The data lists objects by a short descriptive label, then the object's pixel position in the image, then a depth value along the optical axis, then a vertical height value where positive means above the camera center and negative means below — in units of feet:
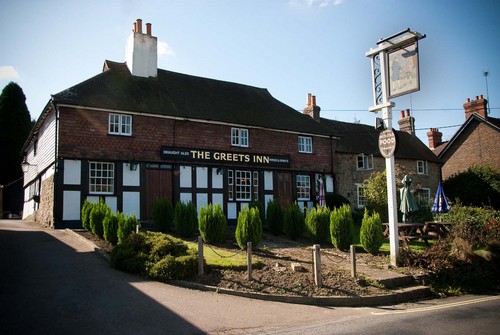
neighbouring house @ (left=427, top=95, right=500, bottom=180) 108.58 +13.28
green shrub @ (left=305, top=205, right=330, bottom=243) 52.06 -3.80
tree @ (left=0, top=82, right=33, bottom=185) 128.57 +22.36
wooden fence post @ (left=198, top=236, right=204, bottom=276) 33.73 -4.95
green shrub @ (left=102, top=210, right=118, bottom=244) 46.09 -3.38
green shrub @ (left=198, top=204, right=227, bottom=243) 48.83 -3.37
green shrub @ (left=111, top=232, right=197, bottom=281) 33.04 -5.13
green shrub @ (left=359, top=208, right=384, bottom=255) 44.91 -4.44
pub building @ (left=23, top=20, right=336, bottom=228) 60.23 +8.38
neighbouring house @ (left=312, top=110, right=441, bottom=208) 93.09 +8.35
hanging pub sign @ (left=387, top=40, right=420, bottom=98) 39.96 +12.05
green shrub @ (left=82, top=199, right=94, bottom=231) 53.57 -2.08
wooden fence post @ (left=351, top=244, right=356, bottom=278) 34.37 -5.74
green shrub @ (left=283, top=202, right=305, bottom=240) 56.80 -3.95
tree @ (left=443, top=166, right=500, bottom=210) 100.66 +1.21
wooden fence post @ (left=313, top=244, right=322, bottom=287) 32.08 -5.61
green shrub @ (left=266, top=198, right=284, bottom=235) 61.21 -3.66
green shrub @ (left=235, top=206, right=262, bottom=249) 45.06 -3.60
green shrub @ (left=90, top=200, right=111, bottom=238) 49.90 -2.53
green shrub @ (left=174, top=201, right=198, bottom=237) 52.95 -3.13
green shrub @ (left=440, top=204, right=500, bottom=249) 46.66 -4.11
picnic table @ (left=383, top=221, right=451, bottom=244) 48.29 -4.67
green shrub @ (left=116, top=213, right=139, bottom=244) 43.16 -3.07
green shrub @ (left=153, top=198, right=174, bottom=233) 56.24 -2.70
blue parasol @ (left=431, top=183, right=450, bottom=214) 65.15 -1.94
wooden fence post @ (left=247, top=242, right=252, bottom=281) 32.99 -5.60
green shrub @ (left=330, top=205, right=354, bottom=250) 47.70 -4.11
